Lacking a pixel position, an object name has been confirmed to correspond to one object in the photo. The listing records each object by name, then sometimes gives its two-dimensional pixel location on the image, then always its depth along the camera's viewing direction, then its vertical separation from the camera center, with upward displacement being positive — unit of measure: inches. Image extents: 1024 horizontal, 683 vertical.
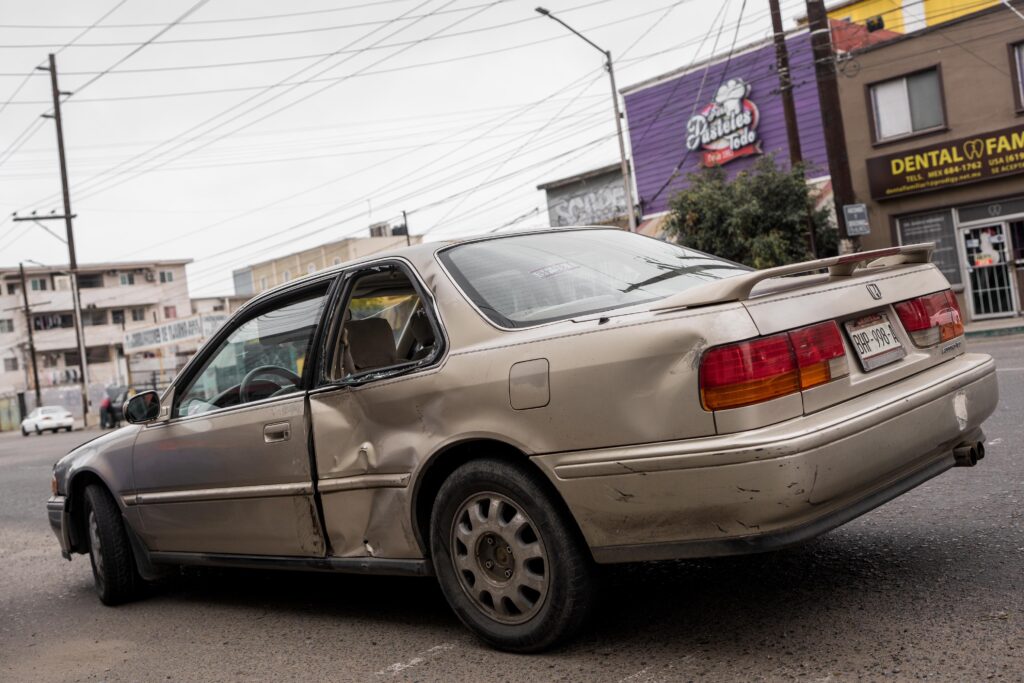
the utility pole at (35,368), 2217.3 +121.4
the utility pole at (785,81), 794.9 +193.1
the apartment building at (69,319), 3056.1 +306.5
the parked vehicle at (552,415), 125.1 -8.2
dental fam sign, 851.4 +123.7
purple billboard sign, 1040.2 +232.5
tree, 913.5 +104.9
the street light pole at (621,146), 1059.8 +215.0
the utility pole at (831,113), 704.4 +144.1
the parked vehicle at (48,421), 1774.1 +5.7
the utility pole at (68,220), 1584.6 +308.0
